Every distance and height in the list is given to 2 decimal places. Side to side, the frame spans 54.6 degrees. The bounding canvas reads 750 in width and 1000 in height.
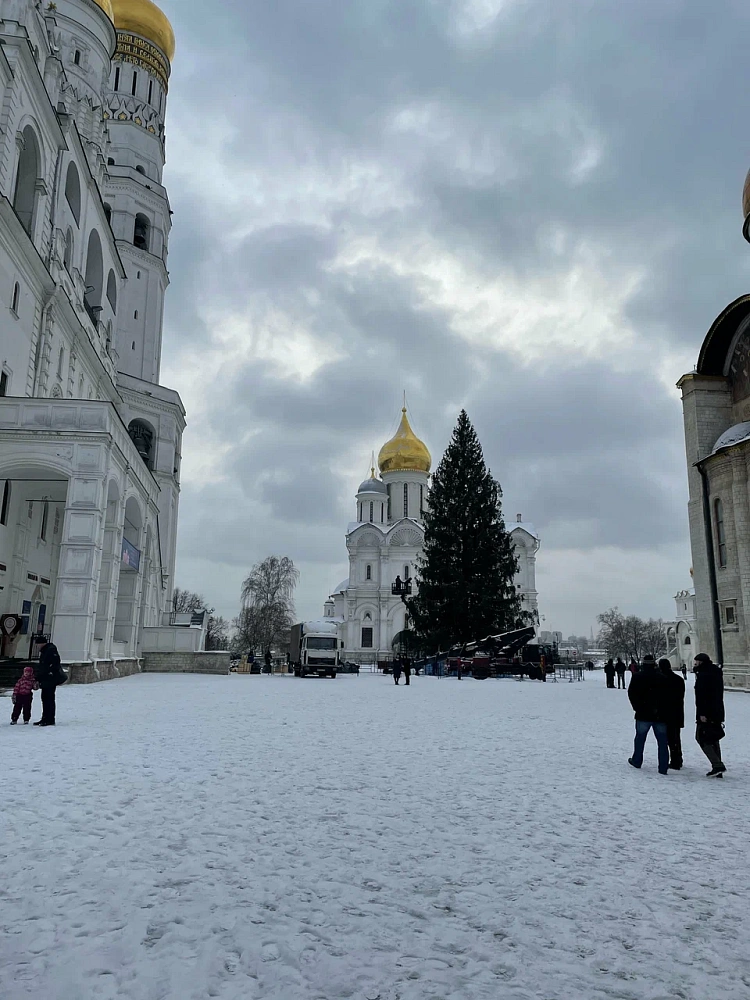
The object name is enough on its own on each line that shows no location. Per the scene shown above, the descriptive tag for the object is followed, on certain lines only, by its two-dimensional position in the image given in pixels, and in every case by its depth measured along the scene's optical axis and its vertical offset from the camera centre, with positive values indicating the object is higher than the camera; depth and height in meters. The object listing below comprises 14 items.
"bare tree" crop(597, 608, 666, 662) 97.77 +3.92
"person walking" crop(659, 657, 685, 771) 8.90 -0.56
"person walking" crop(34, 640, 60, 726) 11.06 -0.31
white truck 36.66 +0.45
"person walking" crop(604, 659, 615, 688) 29.30 -0.35
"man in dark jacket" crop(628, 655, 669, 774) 8.91 -0.50
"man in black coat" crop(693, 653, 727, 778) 8.58 -0.59
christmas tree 40.62 +5.74
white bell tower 46.48 +30.90
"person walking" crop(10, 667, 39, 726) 11.15 -0.57
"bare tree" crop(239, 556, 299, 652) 62.03 +4.84
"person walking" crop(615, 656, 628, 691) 29.12 -0.31
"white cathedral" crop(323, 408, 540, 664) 75.44 +9.60
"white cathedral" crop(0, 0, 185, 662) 20.47 +11.55
